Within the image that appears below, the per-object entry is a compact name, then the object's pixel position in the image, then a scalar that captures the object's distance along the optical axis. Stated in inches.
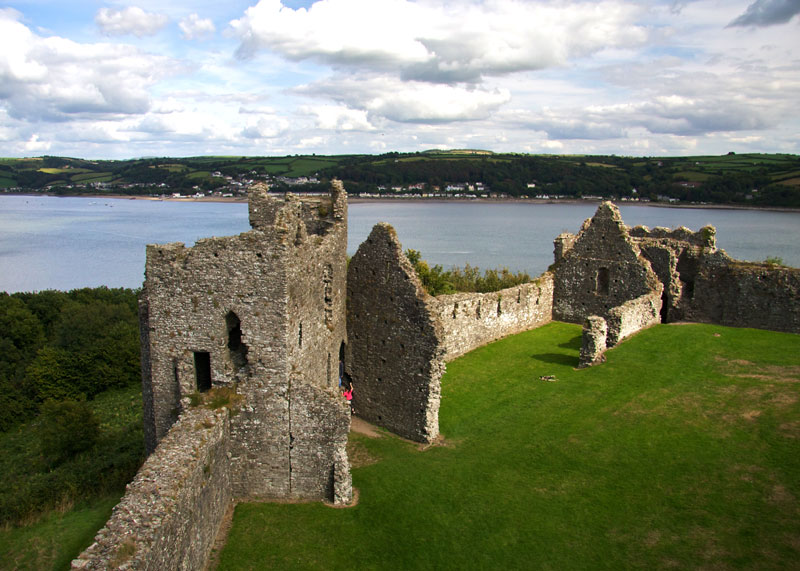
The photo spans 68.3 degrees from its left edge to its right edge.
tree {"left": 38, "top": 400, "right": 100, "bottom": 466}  1007.6
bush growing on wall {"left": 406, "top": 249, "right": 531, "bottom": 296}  1533.0
